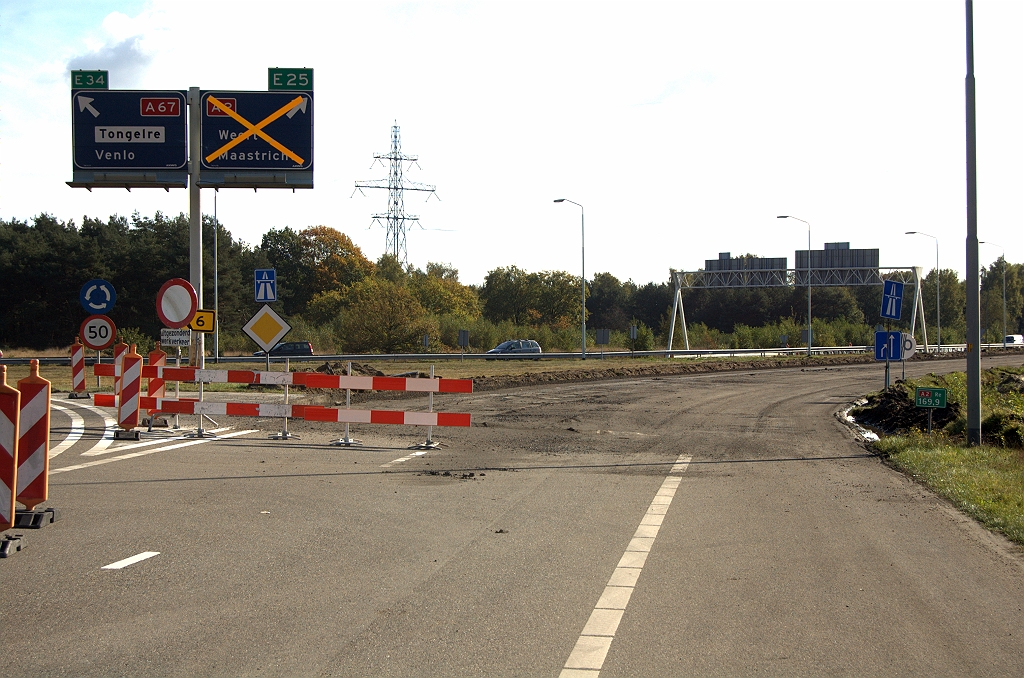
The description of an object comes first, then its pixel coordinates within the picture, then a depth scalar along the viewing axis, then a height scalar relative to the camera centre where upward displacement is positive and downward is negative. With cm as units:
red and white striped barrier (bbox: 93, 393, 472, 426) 1473 -143
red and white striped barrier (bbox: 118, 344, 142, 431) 1464 -101
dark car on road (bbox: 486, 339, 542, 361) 5834 -117
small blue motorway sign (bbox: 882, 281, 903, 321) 1911 +69
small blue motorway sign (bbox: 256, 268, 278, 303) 1928 +108
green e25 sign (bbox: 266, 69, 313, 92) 2791 +829
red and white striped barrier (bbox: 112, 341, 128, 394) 1695 -75
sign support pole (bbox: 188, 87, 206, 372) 2584 +441
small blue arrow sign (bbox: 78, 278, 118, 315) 1941 +85
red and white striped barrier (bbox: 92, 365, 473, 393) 1462 -85
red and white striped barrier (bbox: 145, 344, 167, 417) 1580 -97
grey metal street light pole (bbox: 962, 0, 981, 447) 1462 +73
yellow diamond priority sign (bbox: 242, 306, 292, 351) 1638 +8
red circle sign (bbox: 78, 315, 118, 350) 2103 +2
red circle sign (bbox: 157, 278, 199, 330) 1577 +55
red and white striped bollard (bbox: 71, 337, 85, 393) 2333 -88
